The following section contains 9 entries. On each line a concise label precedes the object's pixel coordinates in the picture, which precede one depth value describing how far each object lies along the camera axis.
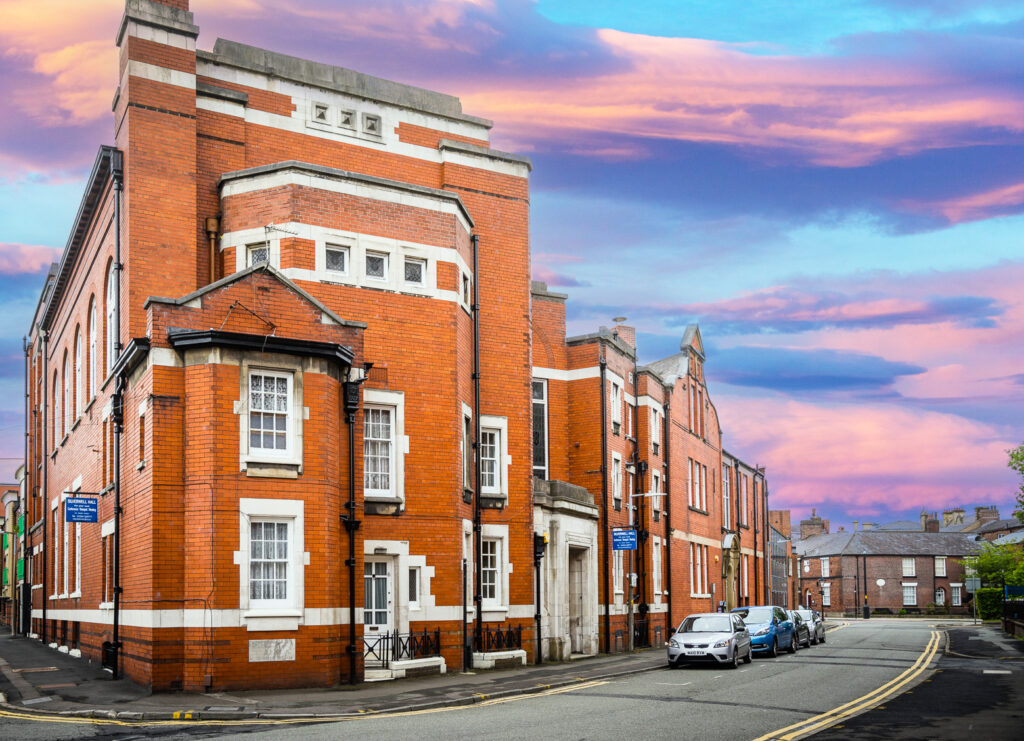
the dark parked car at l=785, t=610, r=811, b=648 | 36.62
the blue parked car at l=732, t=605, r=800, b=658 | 32.34
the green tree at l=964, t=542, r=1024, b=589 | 76.25
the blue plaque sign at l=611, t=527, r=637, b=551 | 33.12
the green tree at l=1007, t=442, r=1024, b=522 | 54.91
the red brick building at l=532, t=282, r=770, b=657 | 33.19
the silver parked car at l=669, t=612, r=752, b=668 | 27.19
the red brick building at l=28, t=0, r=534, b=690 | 20.41
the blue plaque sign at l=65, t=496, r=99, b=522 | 24.70
